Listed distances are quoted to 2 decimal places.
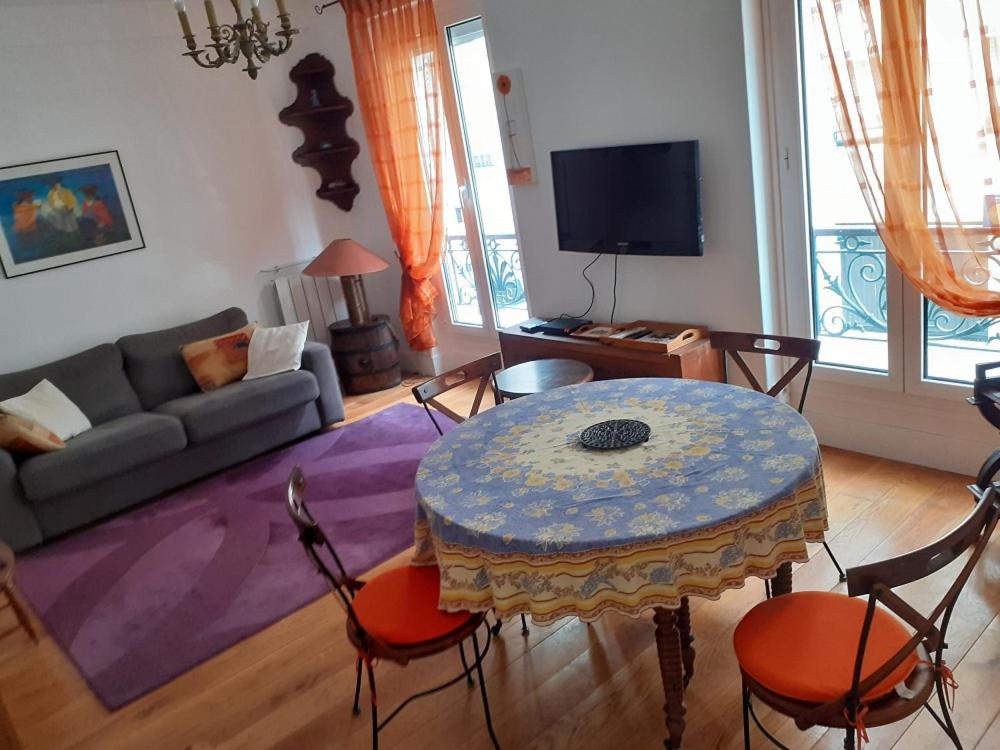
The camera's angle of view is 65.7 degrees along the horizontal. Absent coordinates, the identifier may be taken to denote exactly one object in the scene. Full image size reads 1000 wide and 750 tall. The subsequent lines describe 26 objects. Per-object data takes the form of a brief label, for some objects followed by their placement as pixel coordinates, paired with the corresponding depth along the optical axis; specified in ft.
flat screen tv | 12.03
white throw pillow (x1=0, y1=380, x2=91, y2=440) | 13.51
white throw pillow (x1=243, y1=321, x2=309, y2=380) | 15.55
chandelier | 9.02
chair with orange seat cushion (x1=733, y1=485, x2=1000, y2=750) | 4.89
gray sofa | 12.84
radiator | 18.52
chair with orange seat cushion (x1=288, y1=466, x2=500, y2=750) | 6.60
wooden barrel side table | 17.89
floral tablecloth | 5.79
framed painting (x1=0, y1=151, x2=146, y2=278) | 14.90
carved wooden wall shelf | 17.71
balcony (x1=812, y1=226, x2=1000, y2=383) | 10.16
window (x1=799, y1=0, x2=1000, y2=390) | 10.28
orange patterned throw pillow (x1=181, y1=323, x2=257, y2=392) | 15.56
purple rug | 9.82
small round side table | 12.05
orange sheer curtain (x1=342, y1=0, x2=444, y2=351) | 15.53
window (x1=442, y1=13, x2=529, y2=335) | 15.49
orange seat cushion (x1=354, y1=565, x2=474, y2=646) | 6.68
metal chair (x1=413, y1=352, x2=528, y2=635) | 9.80
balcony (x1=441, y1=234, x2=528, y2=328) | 16.56
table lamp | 16.80
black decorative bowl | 7.23
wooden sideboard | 12.07
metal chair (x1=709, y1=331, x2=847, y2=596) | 8.95
